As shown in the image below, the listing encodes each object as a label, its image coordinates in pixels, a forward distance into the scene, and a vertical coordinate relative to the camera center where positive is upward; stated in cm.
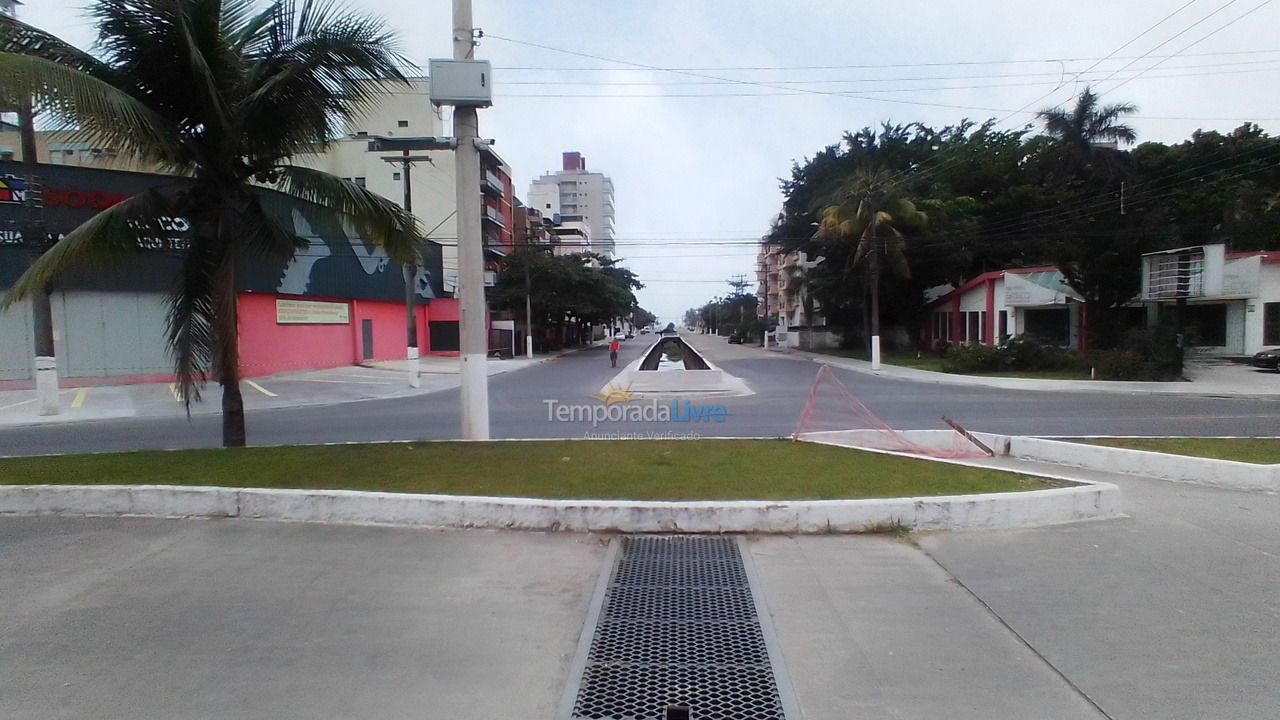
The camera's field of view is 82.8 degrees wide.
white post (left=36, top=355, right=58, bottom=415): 1567 -108
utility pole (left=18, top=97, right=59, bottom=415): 1459 +73
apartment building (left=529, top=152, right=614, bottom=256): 12875 +2451
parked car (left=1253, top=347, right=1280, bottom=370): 2419 -141
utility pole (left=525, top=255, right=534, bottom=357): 4306 +48
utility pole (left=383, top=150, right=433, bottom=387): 2281 +16
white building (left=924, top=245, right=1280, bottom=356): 2181 +64
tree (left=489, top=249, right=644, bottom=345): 4551 +261
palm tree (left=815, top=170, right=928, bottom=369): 3331 +492
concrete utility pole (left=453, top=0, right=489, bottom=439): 933 +65
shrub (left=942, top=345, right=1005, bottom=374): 2688 -144
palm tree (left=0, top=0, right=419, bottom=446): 770 +232
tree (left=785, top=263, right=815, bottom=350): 4203 +223
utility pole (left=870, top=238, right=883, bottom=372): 2970 +40
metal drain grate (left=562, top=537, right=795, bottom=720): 333 -173
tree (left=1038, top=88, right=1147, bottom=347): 2444 +203
